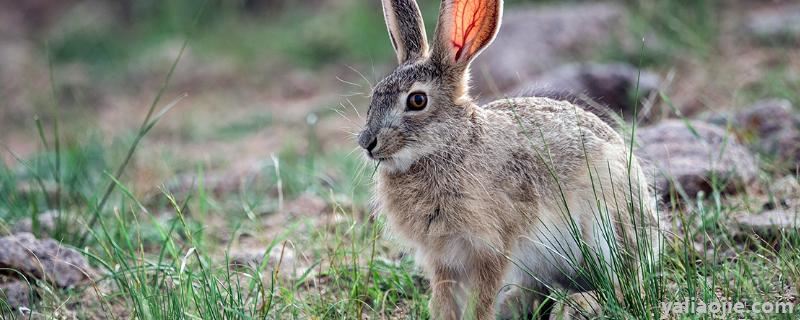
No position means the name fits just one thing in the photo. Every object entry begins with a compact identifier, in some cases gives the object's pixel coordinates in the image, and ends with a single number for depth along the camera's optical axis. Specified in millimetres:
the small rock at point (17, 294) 7230
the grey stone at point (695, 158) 8766
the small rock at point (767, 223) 7402
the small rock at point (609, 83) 13055
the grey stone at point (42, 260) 7539
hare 6609
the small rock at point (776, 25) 14383
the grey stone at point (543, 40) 16641
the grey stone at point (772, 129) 9617
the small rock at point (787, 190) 8258
